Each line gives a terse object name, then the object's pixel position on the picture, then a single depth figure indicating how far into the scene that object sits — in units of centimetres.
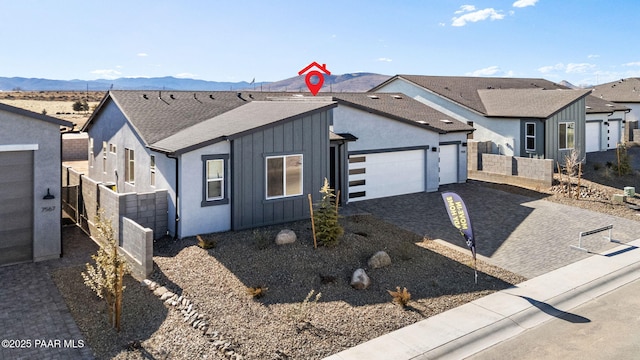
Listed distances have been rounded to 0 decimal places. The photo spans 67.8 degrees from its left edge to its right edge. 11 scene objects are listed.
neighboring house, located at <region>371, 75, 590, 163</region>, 2694
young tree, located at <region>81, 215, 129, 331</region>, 928
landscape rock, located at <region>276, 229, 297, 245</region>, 1347
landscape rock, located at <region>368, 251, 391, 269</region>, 1250
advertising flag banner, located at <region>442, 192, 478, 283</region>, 1212
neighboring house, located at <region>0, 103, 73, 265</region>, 1279
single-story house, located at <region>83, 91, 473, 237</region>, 1474
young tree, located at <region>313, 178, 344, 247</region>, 1349
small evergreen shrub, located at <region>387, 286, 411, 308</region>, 1055
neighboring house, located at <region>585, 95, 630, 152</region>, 3262
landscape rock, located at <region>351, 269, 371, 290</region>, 1134
